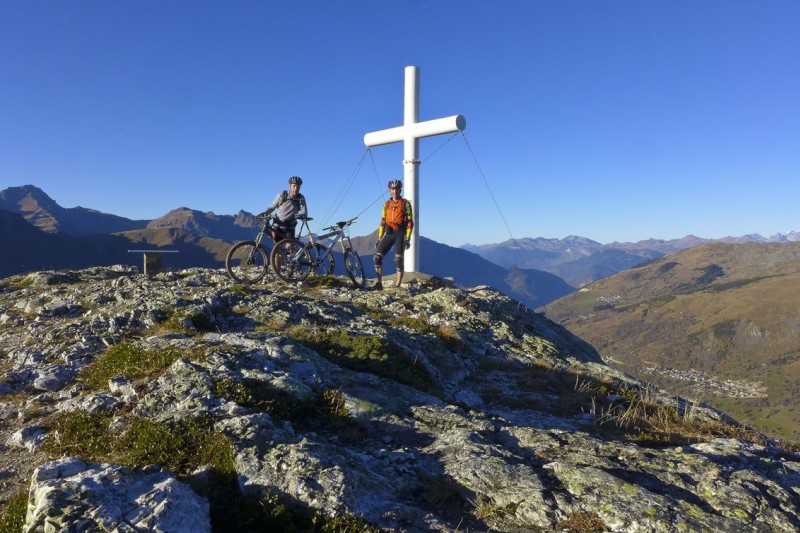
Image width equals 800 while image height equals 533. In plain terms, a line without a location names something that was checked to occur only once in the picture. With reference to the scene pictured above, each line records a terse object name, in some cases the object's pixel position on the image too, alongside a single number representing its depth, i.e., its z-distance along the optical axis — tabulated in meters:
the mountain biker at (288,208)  15.68
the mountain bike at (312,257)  16.19
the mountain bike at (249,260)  15.79
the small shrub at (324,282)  16.92
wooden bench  18.80
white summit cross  20.00
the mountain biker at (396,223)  16.67
